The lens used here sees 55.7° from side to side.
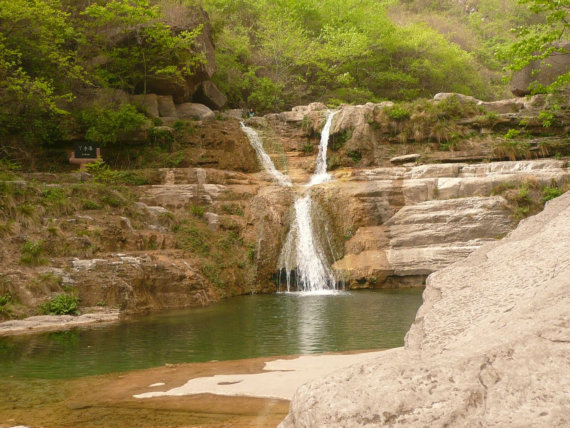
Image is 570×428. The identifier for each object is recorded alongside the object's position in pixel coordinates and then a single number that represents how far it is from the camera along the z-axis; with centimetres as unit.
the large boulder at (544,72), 2845
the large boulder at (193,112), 2883
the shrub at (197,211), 1988
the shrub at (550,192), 1959
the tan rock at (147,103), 2702
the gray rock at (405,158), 2488
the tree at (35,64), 2016
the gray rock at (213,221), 1955
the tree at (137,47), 2548
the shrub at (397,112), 2656
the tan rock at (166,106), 2845
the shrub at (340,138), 2644
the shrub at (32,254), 1364
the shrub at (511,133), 2097
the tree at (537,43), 1825
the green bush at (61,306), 1288
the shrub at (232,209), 2048
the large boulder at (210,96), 3166
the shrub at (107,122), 2364
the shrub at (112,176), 2020
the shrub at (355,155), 2616
